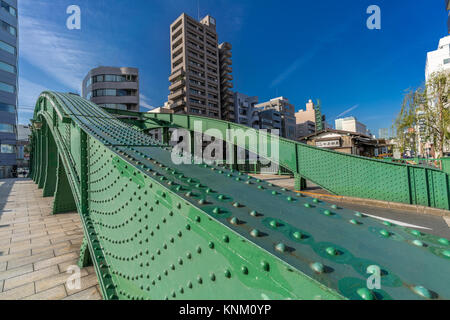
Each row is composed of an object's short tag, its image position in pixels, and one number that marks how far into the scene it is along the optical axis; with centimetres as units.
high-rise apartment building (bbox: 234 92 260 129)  6060
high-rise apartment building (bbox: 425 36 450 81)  5081
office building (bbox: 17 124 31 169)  6868
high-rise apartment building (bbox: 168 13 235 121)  4778
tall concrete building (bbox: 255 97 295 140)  7244
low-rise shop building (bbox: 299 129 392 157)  2248
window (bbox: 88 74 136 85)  4719
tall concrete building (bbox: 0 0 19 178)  3403
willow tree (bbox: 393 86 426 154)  1301
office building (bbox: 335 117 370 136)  11862
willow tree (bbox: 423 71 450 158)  1174
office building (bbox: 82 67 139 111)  4675
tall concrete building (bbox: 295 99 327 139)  9775
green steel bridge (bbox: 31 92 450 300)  92
